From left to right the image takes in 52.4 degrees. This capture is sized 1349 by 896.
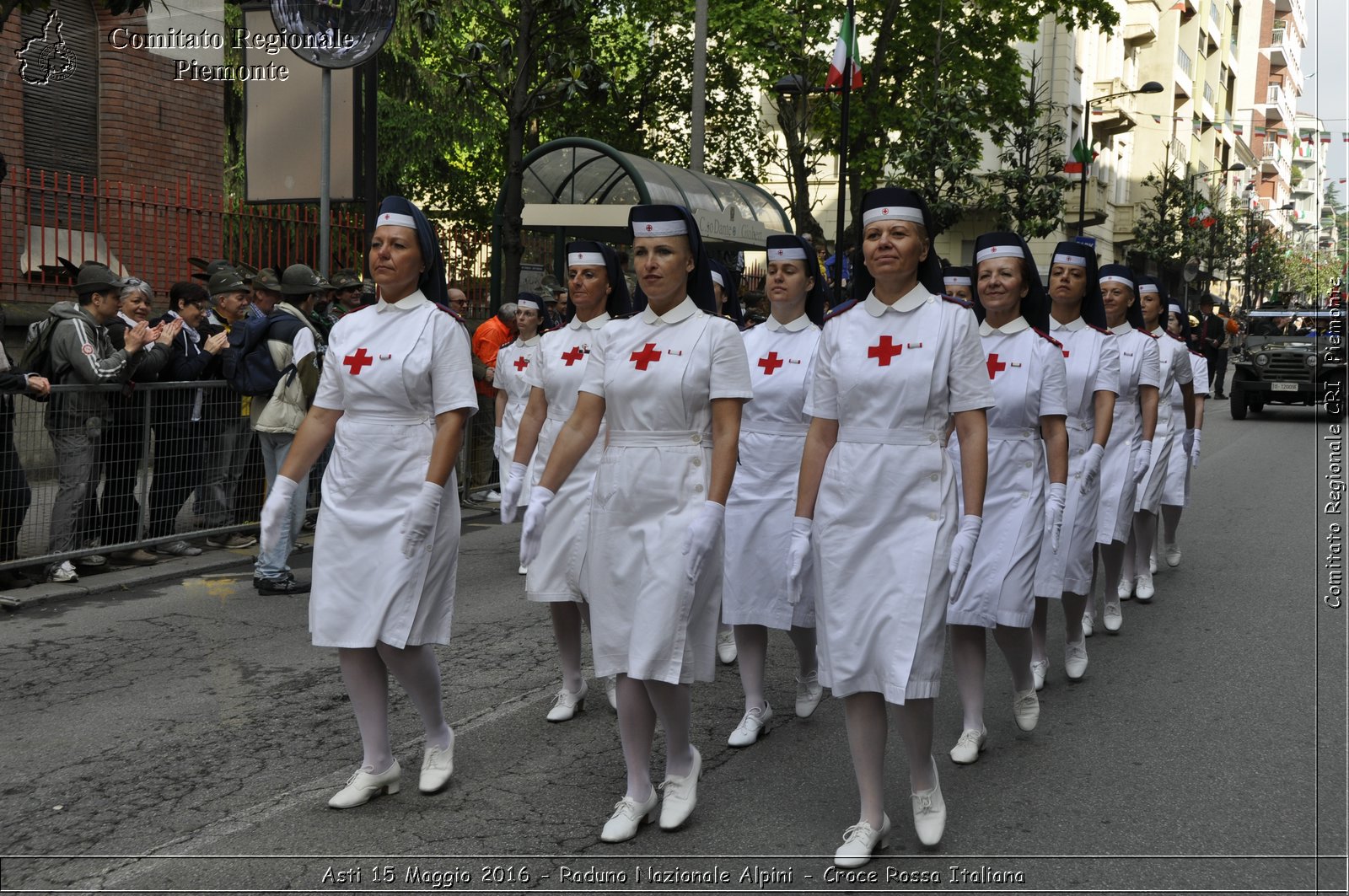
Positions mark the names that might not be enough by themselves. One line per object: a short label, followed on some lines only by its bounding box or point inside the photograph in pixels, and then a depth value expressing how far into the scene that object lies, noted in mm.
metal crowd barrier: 8367
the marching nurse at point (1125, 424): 7832
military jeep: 25859
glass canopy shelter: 17625
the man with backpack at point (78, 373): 8594
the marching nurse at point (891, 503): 4211
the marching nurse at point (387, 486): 4582
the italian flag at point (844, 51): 21422
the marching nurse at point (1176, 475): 9852
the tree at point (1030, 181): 28438
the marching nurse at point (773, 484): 5742
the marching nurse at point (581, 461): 5797
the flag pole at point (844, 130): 20938
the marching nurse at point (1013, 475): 5363
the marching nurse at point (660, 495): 4285
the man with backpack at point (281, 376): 8578
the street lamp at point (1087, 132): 34312
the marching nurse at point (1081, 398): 6512
